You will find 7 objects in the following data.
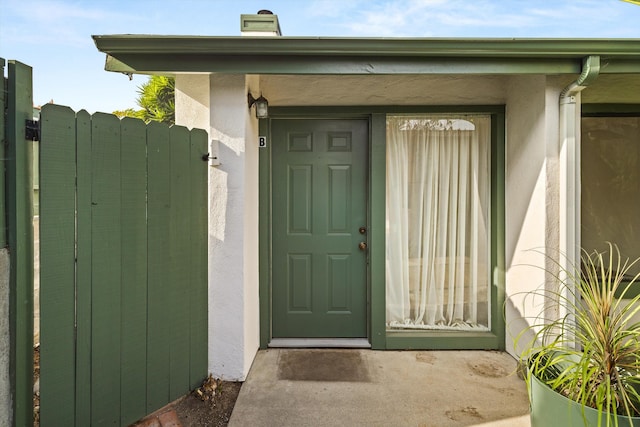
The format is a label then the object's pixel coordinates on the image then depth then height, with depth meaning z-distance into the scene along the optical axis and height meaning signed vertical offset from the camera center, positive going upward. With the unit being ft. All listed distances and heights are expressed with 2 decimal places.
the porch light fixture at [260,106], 9.46 +2.80
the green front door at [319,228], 10.77 -0.47
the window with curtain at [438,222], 10.74 -0.29
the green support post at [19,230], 5.16 -0.24
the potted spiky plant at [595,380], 4.77 -2.34
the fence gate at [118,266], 5.64 -0.97
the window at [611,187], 10.63 +0.72
